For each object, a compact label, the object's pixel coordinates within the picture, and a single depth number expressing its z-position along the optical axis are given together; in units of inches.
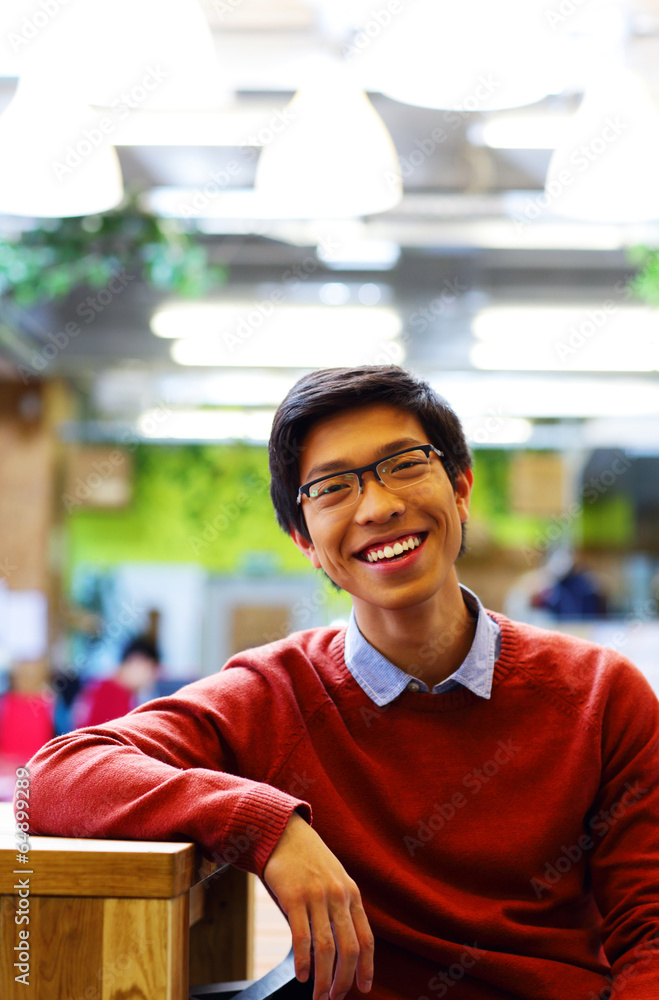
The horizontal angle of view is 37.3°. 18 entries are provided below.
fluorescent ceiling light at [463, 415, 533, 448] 247.3
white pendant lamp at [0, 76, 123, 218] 83.2
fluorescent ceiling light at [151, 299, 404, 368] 182.7
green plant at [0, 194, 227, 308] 153.5
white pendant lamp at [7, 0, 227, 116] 70.6
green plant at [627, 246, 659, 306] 153.0
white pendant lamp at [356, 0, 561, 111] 74.4
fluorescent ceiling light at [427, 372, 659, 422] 215.0
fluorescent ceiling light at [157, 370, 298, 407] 226.7
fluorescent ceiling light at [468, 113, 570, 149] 125.6
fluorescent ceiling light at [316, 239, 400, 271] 168.6
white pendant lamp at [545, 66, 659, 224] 90.4
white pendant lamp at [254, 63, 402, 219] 87.5
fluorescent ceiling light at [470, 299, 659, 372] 181.8
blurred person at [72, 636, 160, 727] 185.5
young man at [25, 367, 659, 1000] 48.9
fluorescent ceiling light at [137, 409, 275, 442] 262.2
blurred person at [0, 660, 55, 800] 163.9
